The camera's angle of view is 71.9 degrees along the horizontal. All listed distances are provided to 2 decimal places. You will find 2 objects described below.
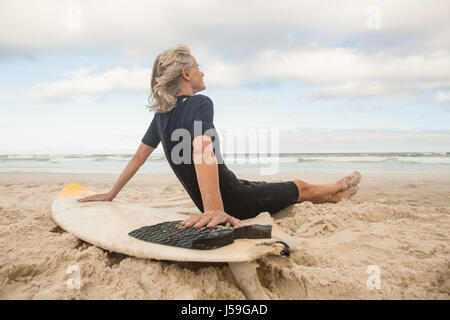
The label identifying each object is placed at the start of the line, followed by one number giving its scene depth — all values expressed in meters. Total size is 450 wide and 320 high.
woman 1.84
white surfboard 1.39
